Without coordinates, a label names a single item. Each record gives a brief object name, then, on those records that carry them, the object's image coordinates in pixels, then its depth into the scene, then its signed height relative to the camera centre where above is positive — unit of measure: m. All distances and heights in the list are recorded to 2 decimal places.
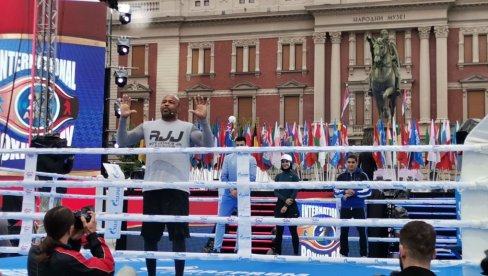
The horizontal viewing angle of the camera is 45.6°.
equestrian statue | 21.59 +3.53
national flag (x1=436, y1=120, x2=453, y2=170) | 29.62 +0.54
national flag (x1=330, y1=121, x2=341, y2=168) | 30.67 +0.78
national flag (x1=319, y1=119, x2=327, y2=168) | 33.22 +1.55
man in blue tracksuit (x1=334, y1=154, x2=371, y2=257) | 8.66 -0.48
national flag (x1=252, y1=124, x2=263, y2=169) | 31.59 +1.45
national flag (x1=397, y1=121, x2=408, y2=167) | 30.12 +0.88
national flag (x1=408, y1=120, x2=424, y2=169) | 29.73 +0.88
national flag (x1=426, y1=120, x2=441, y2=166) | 28.98 +0.79
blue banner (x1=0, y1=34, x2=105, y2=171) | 18.45 +2.25
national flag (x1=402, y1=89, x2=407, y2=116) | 37.95 +4.56
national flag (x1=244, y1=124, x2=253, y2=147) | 33.89 +1.89
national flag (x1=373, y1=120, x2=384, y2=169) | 29.84 +0.78
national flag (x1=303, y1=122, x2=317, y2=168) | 32.47 +0.74
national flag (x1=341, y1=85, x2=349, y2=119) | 37.57 +4.82
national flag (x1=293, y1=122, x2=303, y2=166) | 33.31 +1.68
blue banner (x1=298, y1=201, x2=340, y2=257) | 10.35 -1.18
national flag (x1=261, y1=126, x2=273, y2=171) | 30.84 +1.45
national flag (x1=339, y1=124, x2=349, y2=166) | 34.22 +2.05
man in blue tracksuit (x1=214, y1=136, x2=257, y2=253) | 8.90 -0.15
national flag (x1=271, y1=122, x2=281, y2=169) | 30.31 +1.46
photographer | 3.89 -0.60
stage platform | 6.82 -1.25
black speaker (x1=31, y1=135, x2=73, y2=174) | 10.42 +0.12
